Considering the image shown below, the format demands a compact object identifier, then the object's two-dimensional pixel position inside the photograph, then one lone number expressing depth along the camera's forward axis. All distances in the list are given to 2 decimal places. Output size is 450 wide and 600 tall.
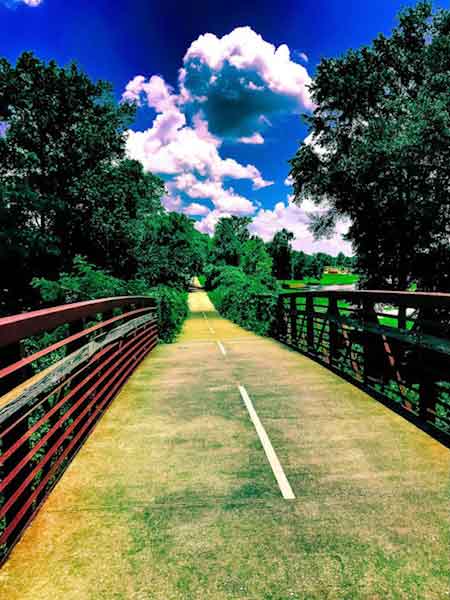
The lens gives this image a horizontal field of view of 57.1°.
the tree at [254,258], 65.75
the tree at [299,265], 181.41
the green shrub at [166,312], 16.33
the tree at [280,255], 143.00
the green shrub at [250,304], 16.66
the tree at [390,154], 17.27
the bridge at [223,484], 2.58
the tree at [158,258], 30.73
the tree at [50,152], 25.81
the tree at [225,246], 81.56
